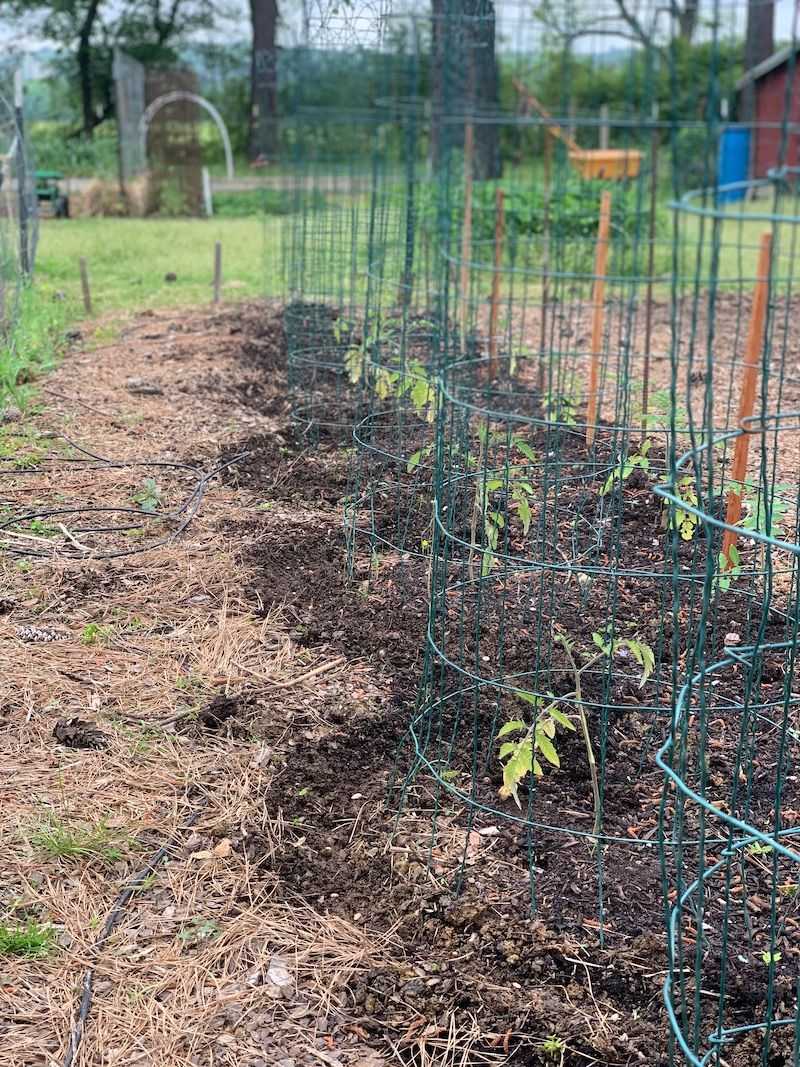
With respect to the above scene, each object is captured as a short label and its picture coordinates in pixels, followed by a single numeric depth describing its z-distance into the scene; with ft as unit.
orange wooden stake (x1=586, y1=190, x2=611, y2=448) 16.48
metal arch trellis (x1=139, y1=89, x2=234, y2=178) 55.83
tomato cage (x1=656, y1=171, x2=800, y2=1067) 6.05
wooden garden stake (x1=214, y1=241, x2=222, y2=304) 31.18
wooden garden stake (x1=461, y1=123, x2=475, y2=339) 12.33
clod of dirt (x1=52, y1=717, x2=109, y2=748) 10.39
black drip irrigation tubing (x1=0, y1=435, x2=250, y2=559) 14.38
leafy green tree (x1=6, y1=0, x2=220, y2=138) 86.84
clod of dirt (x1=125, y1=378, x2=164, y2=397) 21.72
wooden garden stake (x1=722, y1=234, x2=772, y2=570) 12.84
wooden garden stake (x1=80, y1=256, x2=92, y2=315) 29.56
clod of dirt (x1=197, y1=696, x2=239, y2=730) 10.77
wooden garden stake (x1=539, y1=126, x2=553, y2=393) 15.64
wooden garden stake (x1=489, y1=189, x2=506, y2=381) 16.98
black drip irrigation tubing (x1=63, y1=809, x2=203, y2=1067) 7.26
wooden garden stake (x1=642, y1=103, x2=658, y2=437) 9.23
